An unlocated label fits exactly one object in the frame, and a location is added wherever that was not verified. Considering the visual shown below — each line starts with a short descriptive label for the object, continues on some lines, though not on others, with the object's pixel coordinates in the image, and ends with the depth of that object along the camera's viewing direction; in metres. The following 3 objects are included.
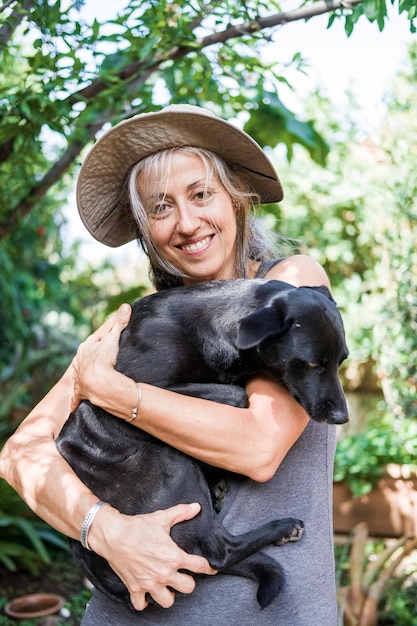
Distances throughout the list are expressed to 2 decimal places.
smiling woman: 1.70
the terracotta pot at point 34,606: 4.55
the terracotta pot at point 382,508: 5.41
